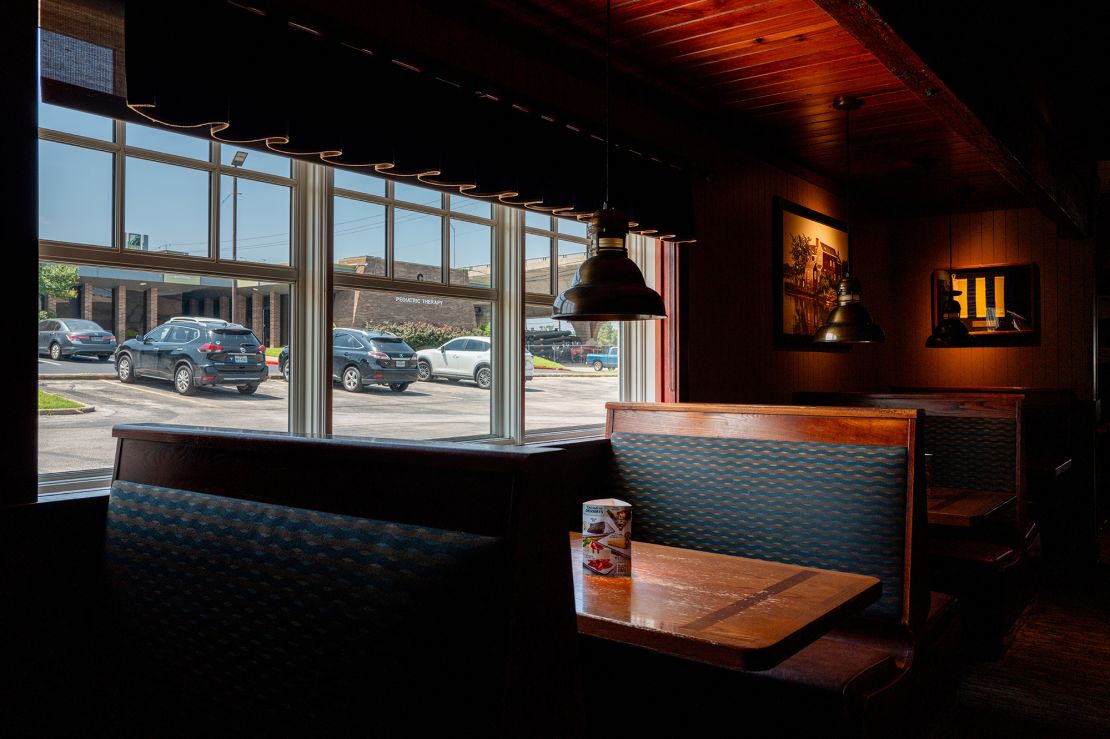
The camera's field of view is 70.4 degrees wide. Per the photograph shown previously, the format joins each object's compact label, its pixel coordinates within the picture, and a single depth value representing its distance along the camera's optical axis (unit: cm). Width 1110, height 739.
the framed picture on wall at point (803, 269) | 501
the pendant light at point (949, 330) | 511
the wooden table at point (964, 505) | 272
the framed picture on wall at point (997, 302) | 625
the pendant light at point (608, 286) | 202
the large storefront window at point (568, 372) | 370
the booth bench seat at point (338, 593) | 103
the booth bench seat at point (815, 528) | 198
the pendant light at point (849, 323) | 380
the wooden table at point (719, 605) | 133
